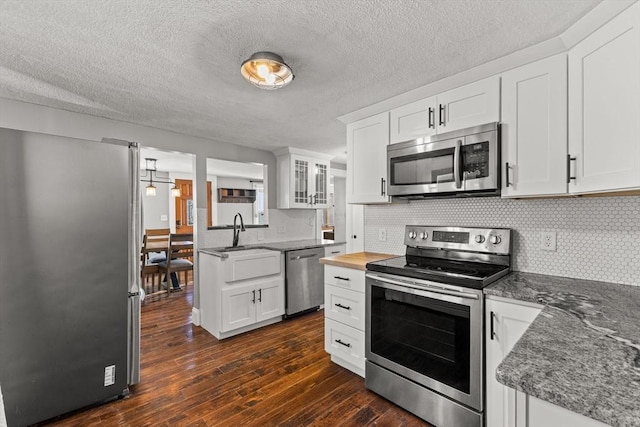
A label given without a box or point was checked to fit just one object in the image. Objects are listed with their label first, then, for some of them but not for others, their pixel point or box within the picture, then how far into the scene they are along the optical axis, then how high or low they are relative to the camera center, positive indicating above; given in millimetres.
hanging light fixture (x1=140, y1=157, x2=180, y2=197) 5494 +774
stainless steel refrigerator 1626 -388
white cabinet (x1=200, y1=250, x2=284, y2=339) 2949 -892
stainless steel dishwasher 3451 -887
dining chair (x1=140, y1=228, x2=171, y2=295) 4320 -724
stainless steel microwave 1748 +325
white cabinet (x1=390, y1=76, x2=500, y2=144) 1791 +702
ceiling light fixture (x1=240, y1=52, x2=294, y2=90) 1632 +846
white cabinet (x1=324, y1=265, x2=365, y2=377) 2219 -869
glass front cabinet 4035 +465
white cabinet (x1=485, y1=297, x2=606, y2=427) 1387 -672
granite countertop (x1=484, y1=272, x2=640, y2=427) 587 -396
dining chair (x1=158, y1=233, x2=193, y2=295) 4324 -687
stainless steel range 1559 -696
